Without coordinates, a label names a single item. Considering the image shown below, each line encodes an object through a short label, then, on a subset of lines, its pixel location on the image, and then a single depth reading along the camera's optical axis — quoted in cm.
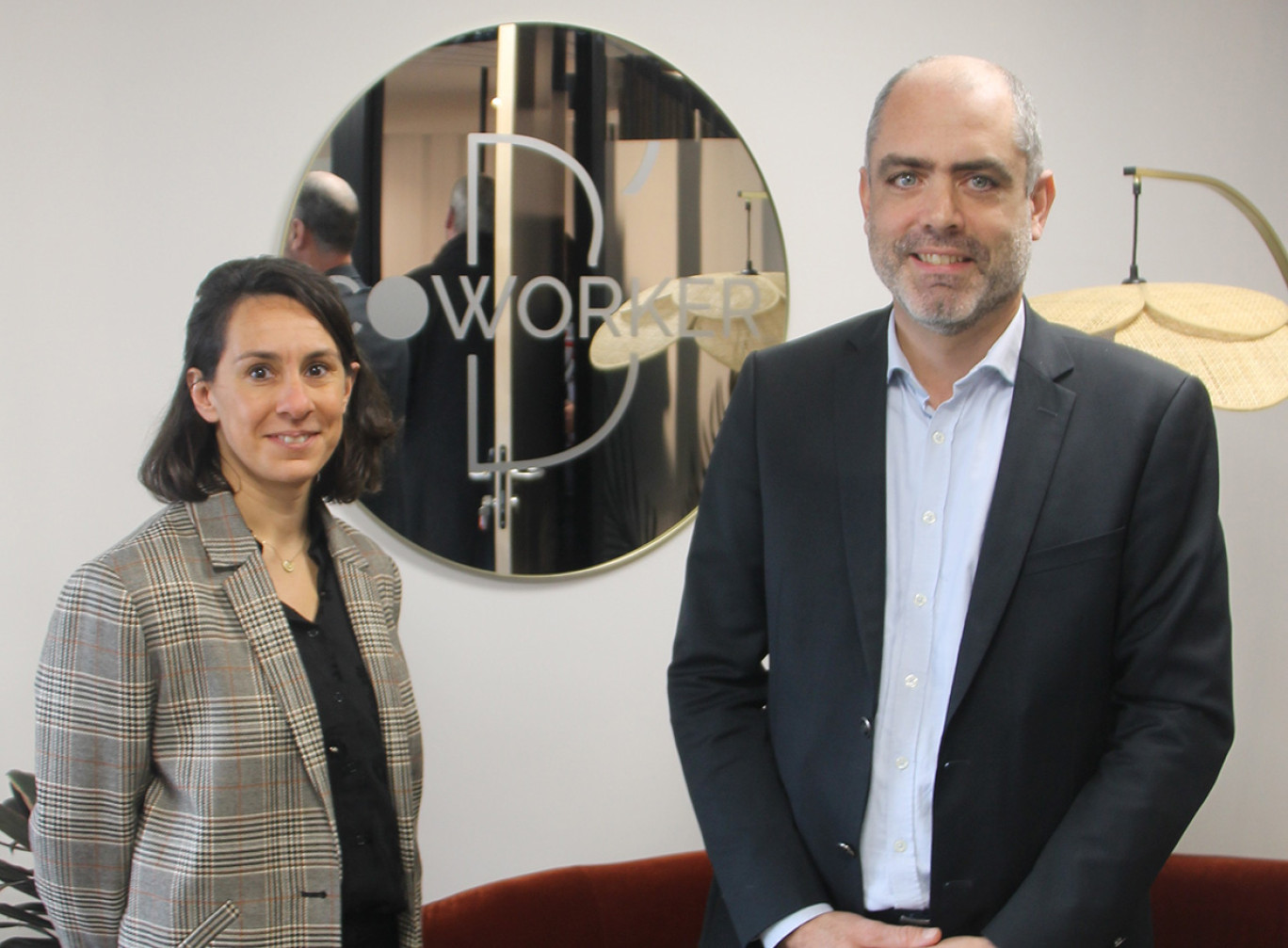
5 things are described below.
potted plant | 206
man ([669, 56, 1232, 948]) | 132
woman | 156
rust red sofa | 264
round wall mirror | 264
